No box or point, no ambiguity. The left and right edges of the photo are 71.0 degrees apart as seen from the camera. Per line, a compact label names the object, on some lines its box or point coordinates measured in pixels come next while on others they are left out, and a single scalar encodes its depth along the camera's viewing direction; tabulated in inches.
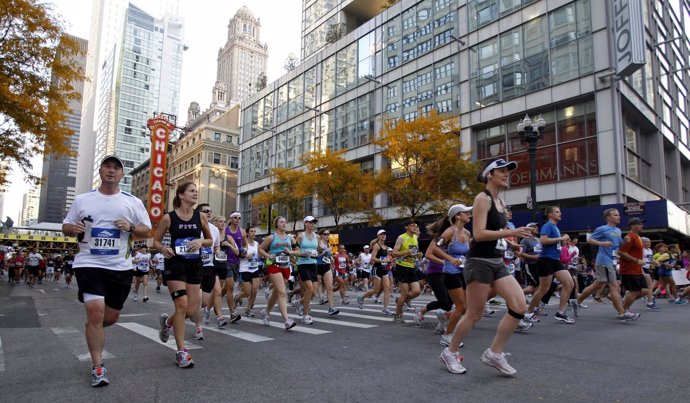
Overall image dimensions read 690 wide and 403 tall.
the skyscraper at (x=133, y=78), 4953.3
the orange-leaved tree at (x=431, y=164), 1011.3
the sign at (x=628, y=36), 890.1
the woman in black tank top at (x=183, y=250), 207.9
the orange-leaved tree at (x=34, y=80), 583.5
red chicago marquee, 1715.1
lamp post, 652.7
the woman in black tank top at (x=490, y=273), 179.3
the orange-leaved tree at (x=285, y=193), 1462.6
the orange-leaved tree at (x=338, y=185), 1275.8
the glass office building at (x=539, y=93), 976.9
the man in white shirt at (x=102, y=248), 171.6
